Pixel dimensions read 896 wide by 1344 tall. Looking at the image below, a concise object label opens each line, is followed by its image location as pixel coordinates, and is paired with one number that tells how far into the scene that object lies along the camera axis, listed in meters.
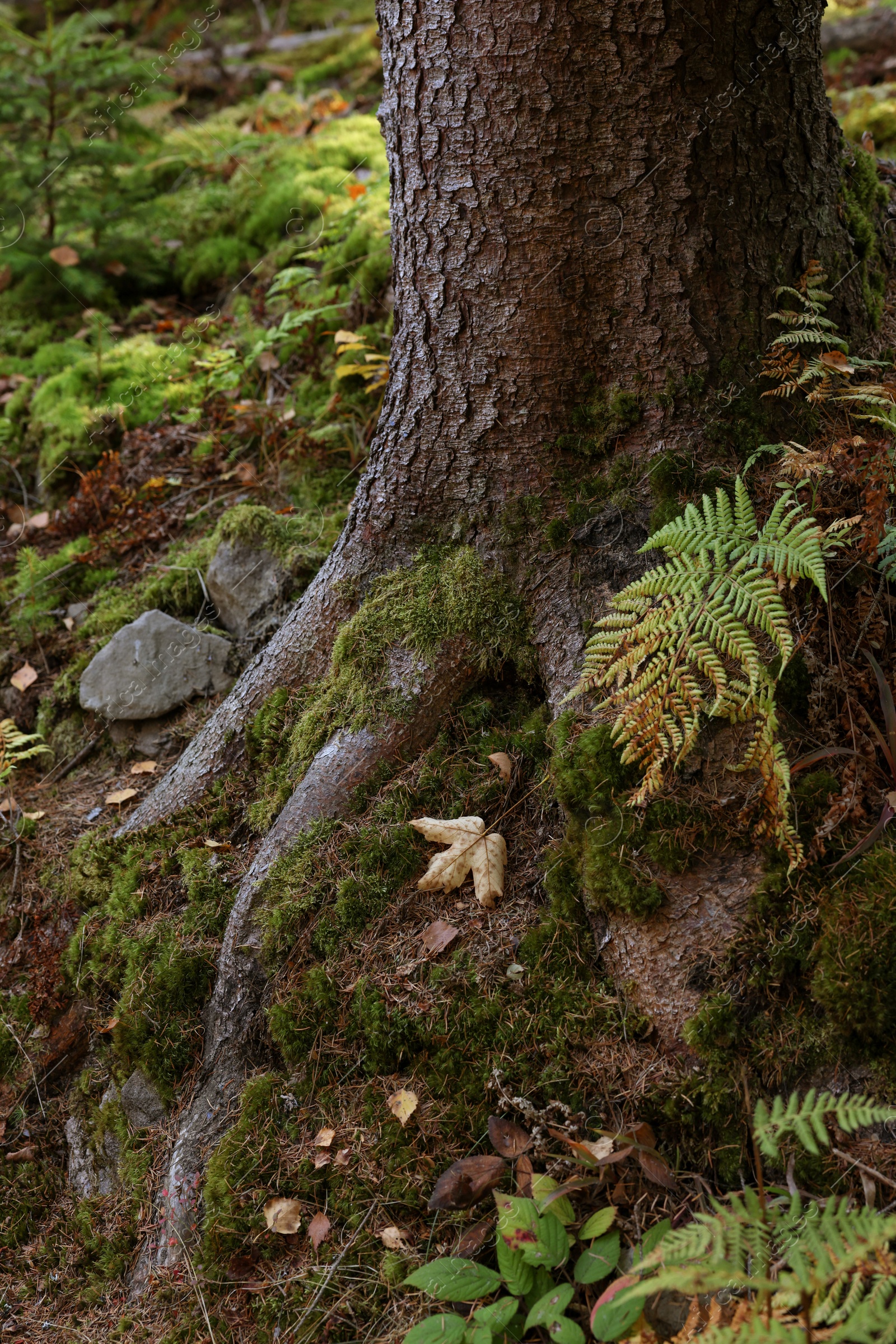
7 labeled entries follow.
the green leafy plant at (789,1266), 1.71
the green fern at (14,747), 4.25
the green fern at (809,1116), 1.81
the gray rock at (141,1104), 3.24
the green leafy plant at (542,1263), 2.15
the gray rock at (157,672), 4.38
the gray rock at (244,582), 4.42
